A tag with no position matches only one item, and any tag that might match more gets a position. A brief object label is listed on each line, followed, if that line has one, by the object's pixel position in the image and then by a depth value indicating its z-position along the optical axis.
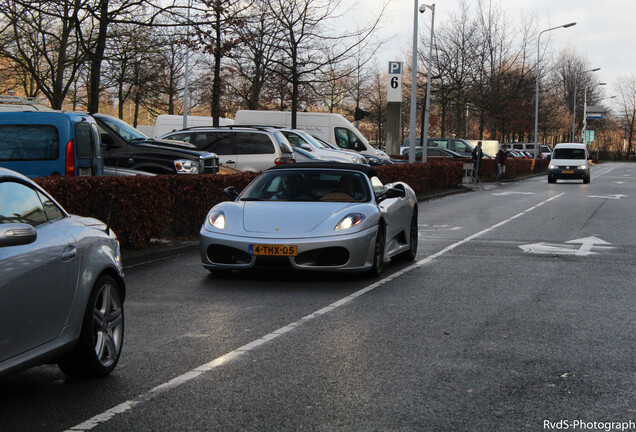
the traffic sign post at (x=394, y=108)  40.50
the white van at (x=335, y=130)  33.72
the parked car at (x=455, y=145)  50.44
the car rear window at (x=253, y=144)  21.81
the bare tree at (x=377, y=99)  71.38
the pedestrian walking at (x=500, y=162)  44.15
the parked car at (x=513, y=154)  66.25
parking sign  40.16
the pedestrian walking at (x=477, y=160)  40.84
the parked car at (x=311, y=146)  26.56
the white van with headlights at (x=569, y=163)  43.34
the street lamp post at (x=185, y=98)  39.61
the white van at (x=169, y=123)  44.94
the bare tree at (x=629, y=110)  129.88
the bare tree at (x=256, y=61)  22.06
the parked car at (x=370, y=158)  29.03
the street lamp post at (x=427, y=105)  36.56
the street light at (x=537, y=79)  60.62
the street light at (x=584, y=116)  98.25
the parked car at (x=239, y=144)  21.62
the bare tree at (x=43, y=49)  31.28
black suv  17.38
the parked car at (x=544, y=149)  85.55
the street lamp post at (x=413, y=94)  31.95
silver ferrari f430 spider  9.50
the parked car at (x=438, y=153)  47.31
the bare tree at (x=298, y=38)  33.88
